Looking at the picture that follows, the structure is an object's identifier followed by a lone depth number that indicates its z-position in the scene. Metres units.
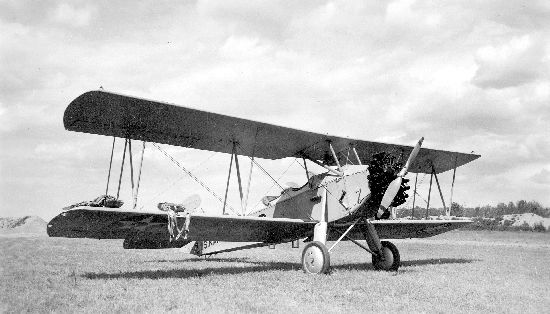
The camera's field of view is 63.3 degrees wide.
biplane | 8.20
